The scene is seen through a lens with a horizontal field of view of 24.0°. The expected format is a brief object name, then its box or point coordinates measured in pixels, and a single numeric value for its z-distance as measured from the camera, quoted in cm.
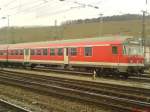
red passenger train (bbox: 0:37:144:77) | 2548
